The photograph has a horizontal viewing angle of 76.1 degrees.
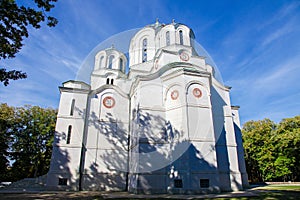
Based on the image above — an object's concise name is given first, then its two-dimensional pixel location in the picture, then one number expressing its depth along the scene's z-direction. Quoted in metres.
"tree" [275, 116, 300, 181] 22.52
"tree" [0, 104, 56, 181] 24.02
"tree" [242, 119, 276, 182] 25.75
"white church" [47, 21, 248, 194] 12.47
